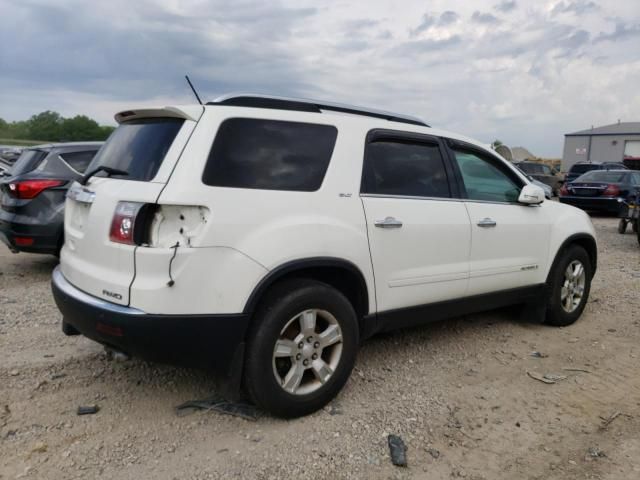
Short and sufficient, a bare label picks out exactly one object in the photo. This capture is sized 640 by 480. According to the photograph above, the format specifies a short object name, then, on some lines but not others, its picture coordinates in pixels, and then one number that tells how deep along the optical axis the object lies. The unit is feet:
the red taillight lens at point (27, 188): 21.34
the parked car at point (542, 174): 81.19
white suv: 9.14
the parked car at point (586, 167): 81.76
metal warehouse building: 168.96
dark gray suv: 21.18
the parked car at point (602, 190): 49.96
